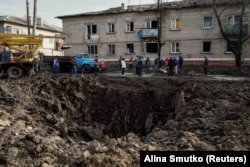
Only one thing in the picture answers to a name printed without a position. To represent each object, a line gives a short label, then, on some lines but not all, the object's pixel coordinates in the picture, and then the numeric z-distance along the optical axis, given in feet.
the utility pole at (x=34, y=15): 87.63
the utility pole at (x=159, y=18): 97.71
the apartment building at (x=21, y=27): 140.15
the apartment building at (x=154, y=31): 102.06
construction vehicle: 60.75
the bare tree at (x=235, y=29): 87.45
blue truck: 78.38
